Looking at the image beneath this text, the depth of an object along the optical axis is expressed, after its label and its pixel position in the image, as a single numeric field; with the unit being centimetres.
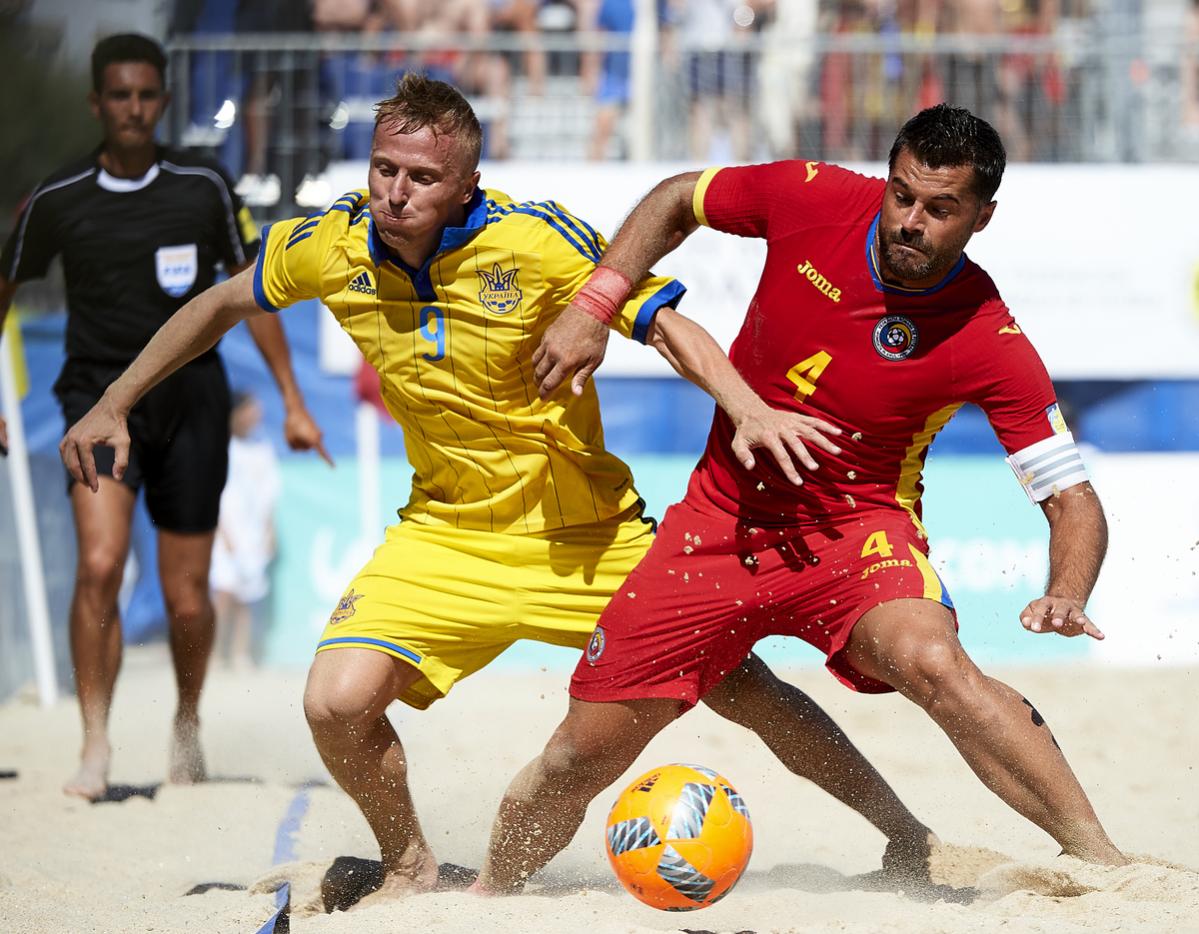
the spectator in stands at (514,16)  1994
